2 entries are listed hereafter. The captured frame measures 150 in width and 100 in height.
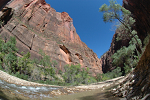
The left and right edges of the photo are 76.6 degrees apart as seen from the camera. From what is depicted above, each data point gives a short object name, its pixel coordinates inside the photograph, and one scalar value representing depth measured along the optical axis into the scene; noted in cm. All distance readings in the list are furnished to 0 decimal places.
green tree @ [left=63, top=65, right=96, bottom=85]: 3439
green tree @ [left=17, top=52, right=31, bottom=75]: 2441
